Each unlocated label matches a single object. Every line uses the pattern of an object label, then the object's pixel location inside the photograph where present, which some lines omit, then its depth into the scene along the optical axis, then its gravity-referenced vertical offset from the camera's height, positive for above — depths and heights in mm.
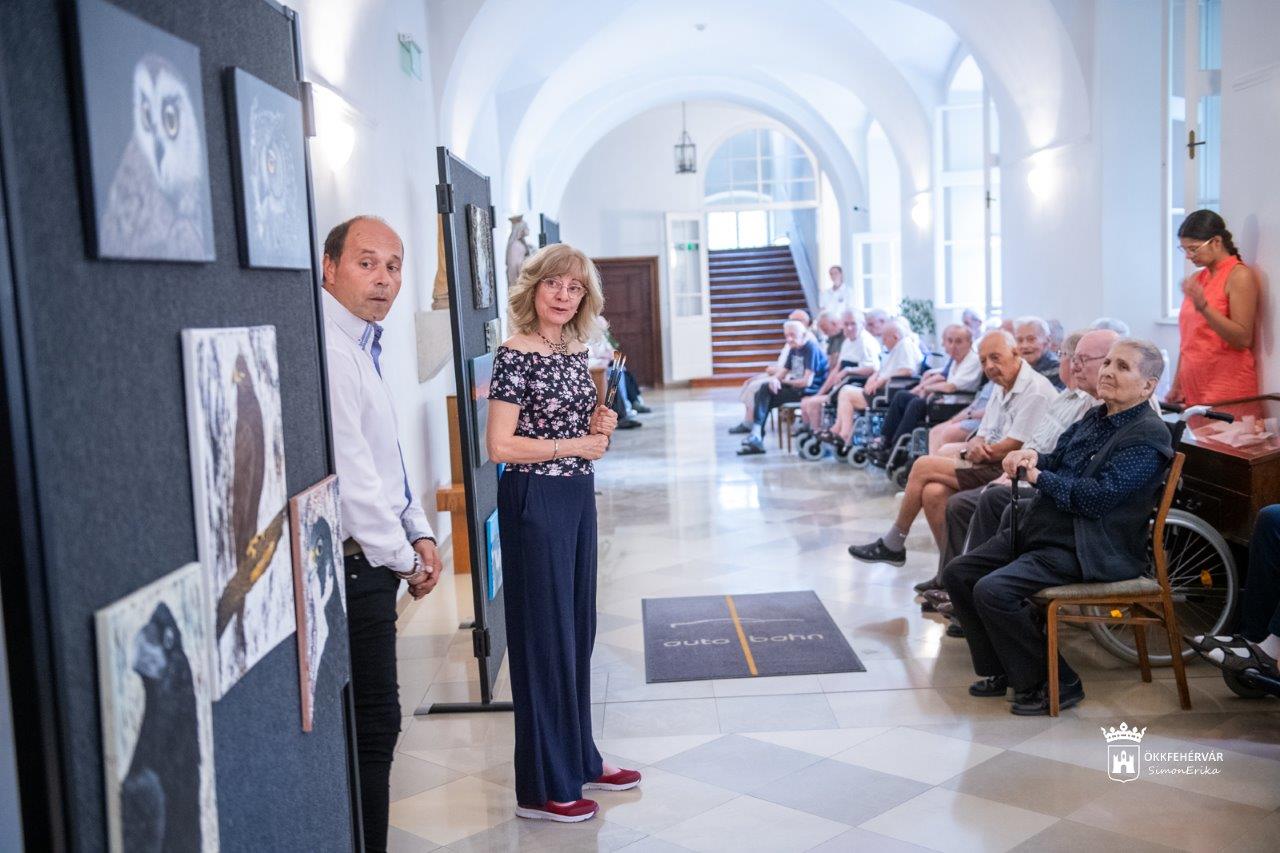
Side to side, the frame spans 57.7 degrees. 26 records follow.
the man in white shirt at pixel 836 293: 15172 +72
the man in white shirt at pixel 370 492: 2461 -370
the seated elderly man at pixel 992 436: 5207 -666
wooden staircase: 20812 -69
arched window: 21844 +2160
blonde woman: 3154 -520
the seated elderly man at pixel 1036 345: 6343 -301
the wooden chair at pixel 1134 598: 3945 -1061
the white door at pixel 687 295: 19766 +175
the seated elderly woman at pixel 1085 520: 3902 -802
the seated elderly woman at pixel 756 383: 11906 -867
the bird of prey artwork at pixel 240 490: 1506 -227
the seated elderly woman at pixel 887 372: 9703 -633
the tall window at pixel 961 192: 12562 +1128
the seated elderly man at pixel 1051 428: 4684 -581
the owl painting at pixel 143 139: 1247 +224
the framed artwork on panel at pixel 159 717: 1237 -441
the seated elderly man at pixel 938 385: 8297 -661
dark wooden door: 20547 -106
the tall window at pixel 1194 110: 6125 +970
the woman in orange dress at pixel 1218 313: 5426 -155
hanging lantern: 18547 +2477
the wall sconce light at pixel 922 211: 13281 +969
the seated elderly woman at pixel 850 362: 10672 -604
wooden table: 4395 -795
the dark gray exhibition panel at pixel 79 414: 1137 -85
